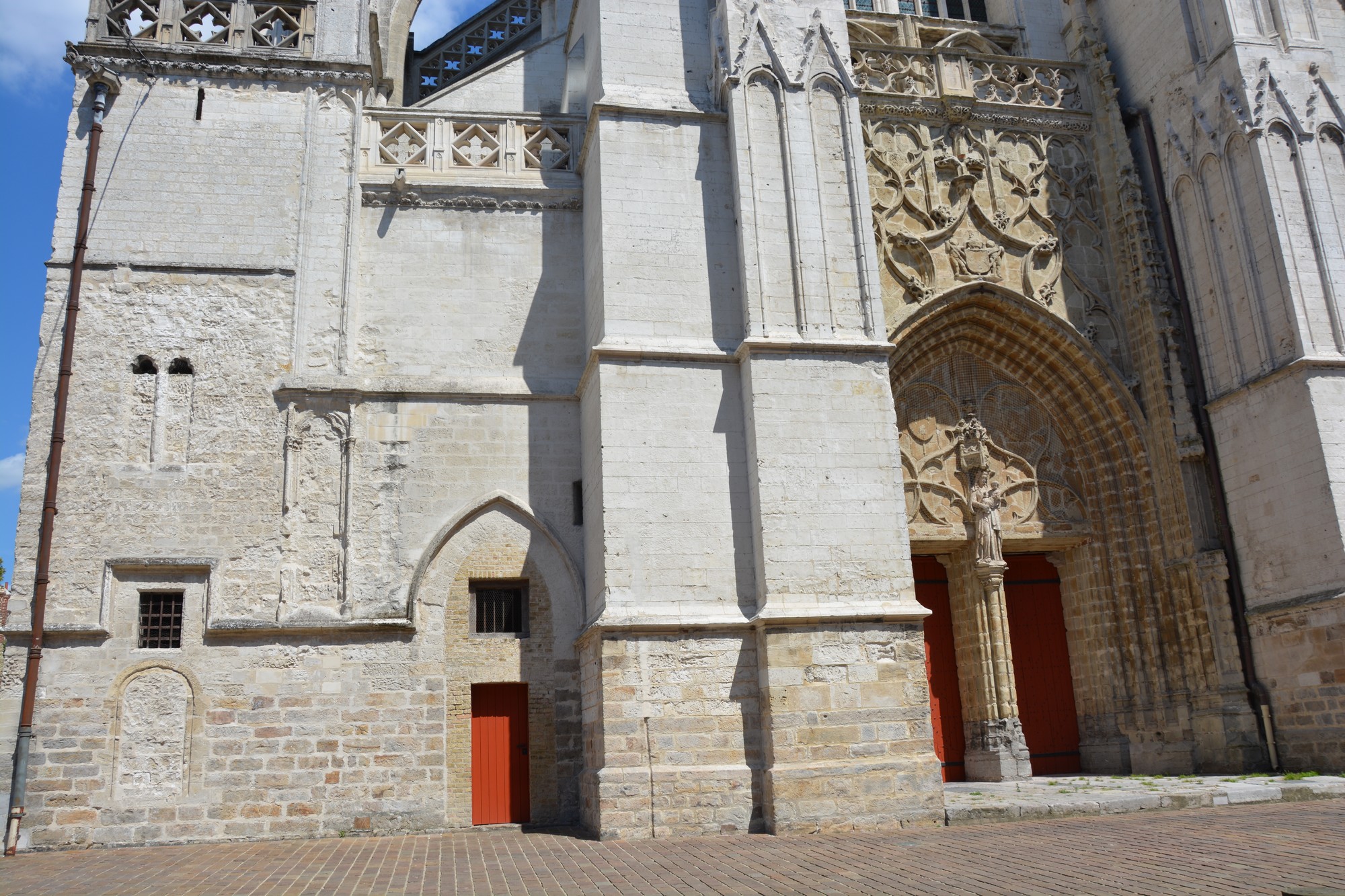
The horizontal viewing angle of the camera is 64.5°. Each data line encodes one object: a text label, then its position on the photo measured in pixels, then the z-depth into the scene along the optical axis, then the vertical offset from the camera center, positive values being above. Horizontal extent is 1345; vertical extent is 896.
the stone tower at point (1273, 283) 10.70 +4.37
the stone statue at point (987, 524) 12.02 +2.04
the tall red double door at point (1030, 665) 12.13 +0.49
